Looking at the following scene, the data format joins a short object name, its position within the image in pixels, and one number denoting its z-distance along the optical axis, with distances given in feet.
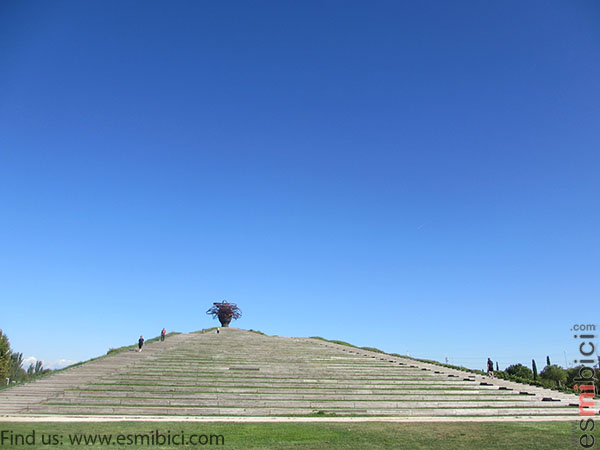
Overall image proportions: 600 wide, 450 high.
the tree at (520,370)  132.57
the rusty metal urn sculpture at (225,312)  153.58
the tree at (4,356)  119.03
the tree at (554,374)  141.69
